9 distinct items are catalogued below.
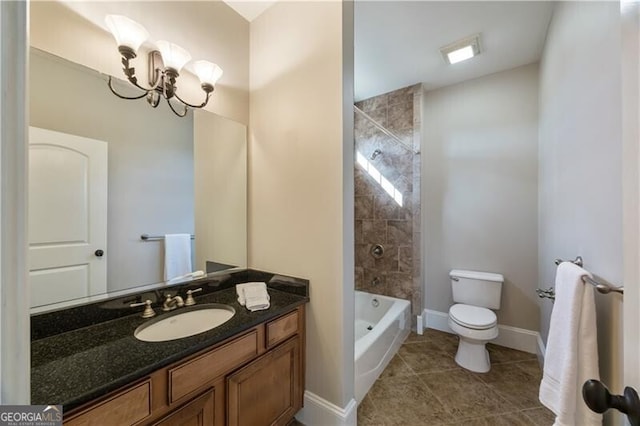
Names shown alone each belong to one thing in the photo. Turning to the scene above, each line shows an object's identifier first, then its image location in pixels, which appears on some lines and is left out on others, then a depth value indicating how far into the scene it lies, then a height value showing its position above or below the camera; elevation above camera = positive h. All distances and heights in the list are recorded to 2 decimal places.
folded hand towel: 1.40 -0.49
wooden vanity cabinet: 0.83 -0.72
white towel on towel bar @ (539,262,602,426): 0.93 -0.55
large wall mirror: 1.07 +0.16
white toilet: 2.09 -0.91
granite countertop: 0.75 -0.52
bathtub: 1.83 -1.11
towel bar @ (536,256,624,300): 0.82 -0.26
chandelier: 1.16 +0.80
